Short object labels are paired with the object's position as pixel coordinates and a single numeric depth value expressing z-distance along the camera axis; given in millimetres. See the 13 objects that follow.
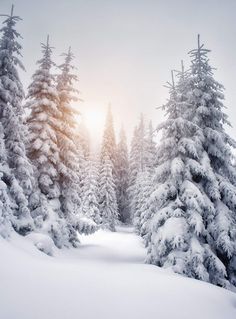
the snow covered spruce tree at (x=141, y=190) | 36500
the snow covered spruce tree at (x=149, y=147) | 44969
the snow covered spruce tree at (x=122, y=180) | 58750
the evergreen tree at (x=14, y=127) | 15455
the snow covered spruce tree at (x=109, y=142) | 48781
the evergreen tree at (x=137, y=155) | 47656
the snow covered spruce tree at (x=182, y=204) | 13711
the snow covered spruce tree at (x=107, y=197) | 44250
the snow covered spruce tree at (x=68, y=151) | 21578
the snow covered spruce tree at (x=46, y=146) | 19094
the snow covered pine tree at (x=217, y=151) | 14469
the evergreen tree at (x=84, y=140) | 55100
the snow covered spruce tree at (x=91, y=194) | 41591
